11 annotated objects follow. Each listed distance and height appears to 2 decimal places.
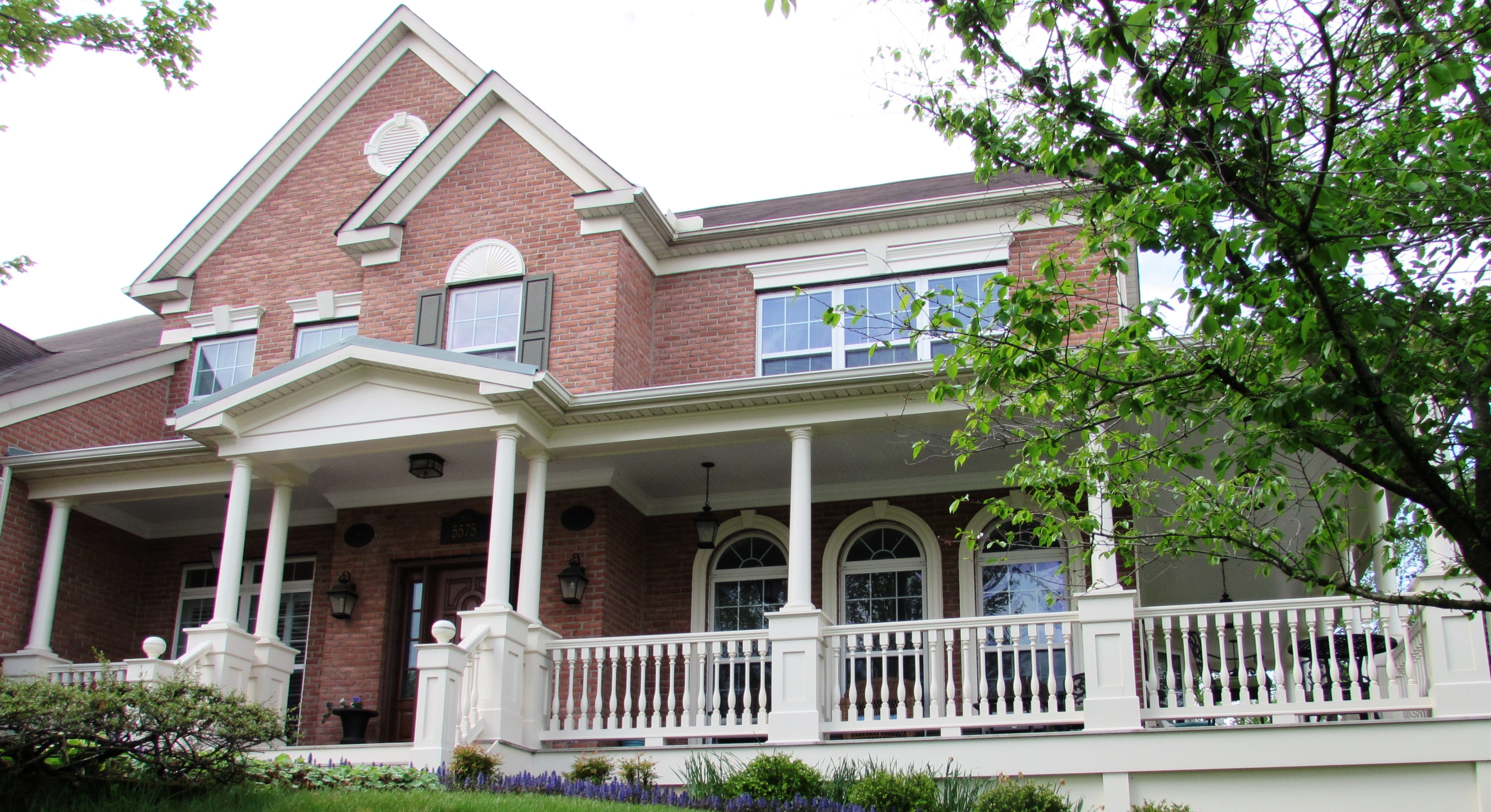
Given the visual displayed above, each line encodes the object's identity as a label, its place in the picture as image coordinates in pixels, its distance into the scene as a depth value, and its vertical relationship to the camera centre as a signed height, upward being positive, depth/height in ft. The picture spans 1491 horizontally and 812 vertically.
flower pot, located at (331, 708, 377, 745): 41.32 +0.53
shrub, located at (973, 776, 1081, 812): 27.91 -1.06
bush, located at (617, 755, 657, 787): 31.60 -0.69
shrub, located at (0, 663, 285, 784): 23.00 +0.16
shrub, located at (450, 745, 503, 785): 31.48 -0.57
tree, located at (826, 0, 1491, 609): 18.26 +7.28
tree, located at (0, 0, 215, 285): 33.35 +18.52
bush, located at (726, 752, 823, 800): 29.71 -0.77
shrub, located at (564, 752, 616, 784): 32.12 -0.65
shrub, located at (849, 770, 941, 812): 28.53 -1.02
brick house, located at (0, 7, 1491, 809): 31.99 +7.88
